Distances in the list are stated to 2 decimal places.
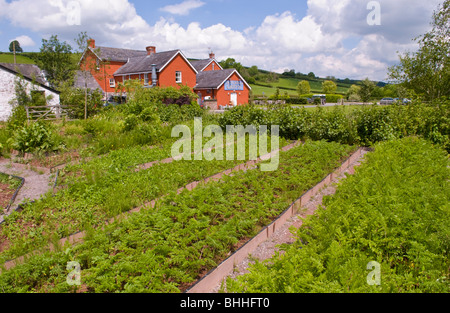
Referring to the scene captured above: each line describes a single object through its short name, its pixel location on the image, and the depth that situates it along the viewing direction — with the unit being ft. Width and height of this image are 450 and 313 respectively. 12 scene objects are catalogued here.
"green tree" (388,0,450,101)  40.50
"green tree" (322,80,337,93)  204.13
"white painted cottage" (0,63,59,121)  66.49
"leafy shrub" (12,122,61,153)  28.81
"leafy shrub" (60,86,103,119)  61.05
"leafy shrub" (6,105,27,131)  35.43
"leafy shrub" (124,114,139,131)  37.35
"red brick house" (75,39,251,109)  101.76
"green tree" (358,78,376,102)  115.09
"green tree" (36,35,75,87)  111.24
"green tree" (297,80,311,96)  192.44
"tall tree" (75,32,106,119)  49.70
